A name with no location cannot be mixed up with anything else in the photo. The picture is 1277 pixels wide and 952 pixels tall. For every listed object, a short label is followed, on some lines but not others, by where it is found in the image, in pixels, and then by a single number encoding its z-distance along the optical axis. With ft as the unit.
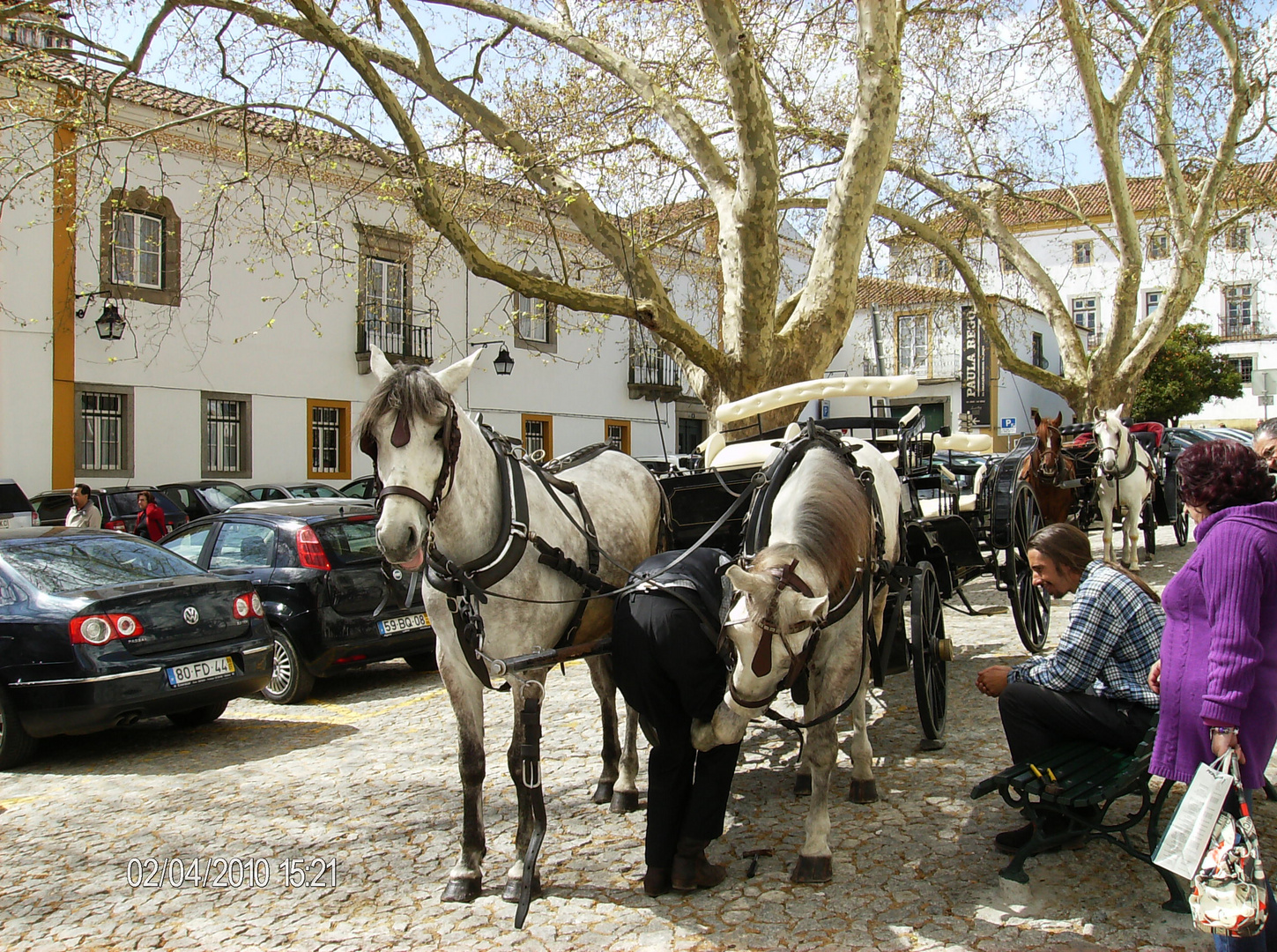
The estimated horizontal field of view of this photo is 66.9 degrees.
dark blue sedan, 18.52
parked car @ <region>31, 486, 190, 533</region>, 49.11
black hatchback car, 24.12
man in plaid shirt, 11.91
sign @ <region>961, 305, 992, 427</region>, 117.29
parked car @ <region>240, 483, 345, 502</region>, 57.82
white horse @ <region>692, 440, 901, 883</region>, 10.17
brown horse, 31.78
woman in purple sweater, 8.84
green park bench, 11.00
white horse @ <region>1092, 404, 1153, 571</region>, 36.42
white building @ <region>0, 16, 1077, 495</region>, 54.60
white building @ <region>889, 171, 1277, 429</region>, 144.36
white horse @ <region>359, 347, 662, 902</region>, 11.09
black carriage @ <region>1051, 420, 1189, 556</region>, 36.04
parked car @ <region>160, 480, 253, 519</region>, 52.39
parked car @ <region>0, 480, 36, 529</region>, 43.11
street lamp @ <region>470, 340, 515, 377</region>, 61.11
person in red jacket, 43.86
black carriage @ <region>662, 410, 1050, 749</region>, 16.98
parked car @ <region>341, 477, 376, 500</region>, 61.26
